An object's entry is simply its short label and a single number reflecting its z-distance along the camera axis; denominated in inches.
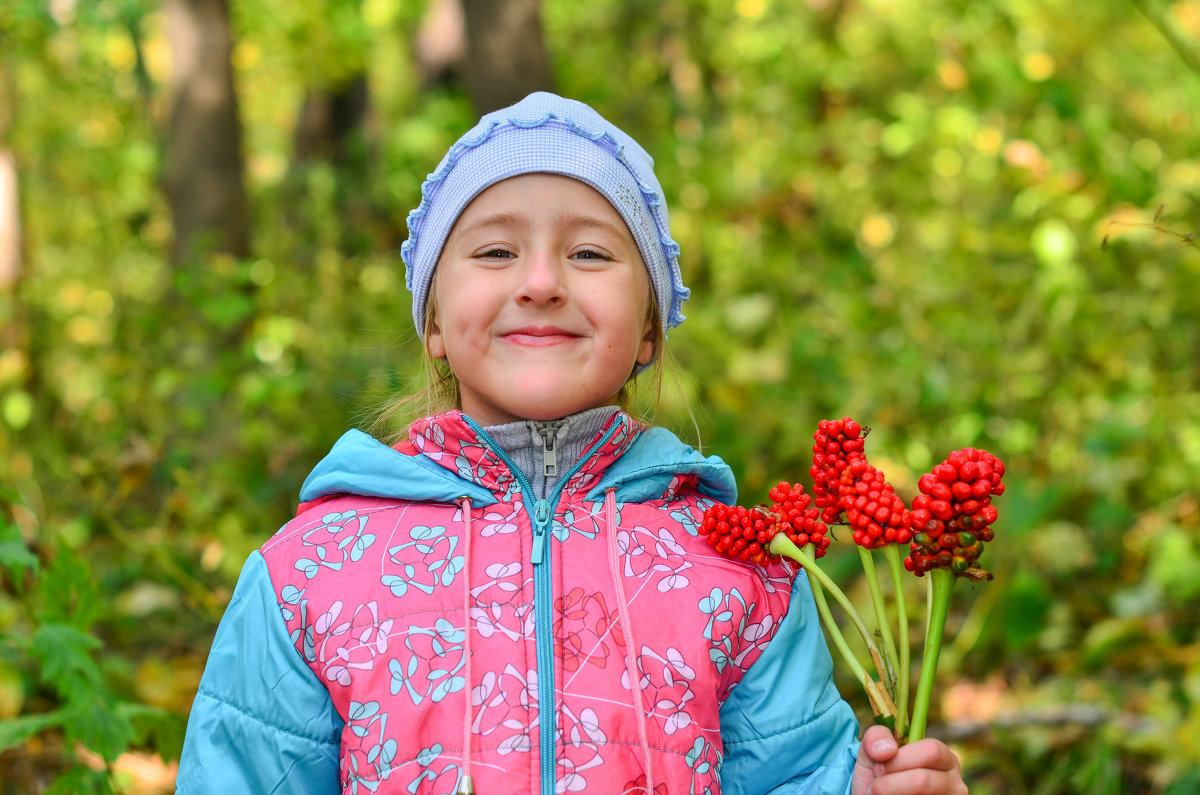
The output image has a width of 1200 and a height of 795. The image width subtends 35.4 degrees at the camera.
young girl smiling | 37.7
